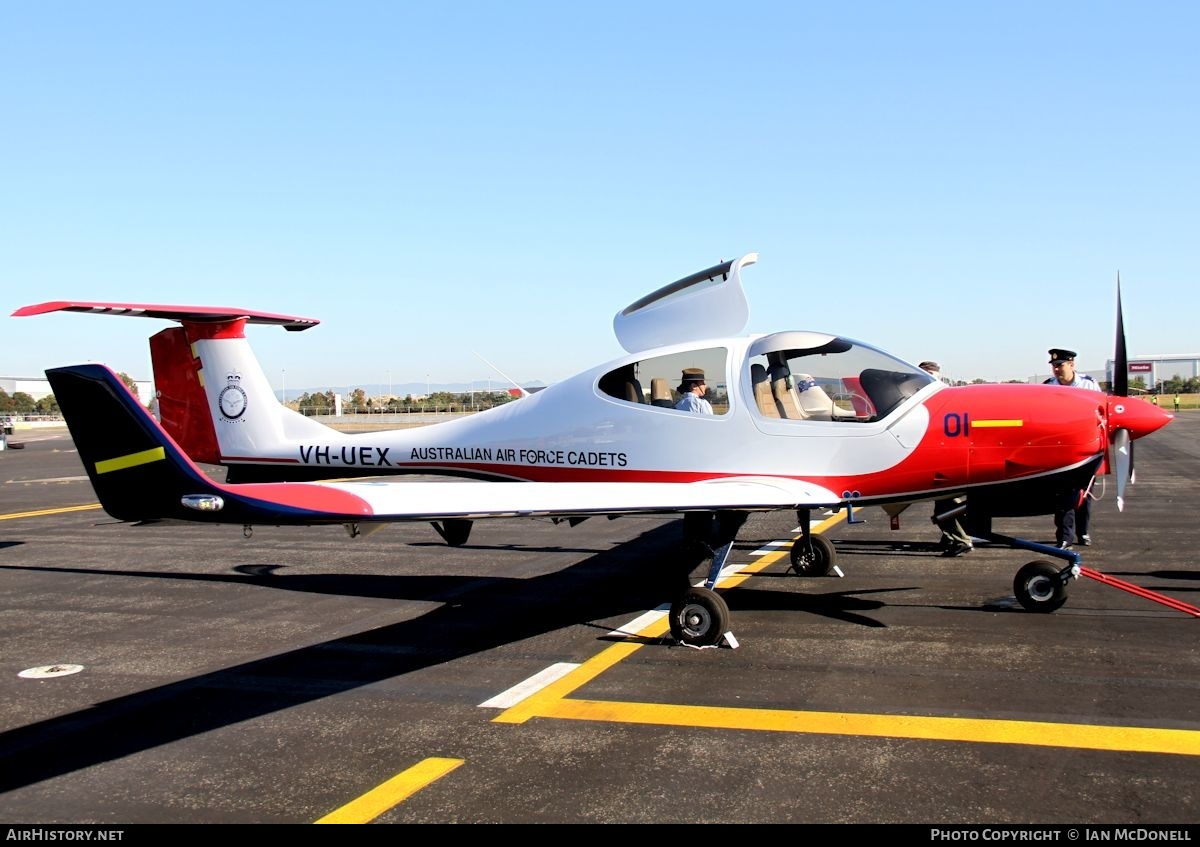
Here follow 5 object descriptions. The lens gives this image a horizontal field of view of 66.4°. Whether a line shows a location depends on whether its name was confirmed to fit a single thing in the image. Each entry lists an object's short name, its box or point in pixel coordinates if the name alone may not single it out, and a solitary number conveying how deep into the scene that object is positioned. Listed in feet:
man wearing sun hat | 28.25
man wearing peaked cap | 34.99
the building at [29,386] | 511.40
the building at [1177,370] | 547.08
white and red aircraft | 22.61
